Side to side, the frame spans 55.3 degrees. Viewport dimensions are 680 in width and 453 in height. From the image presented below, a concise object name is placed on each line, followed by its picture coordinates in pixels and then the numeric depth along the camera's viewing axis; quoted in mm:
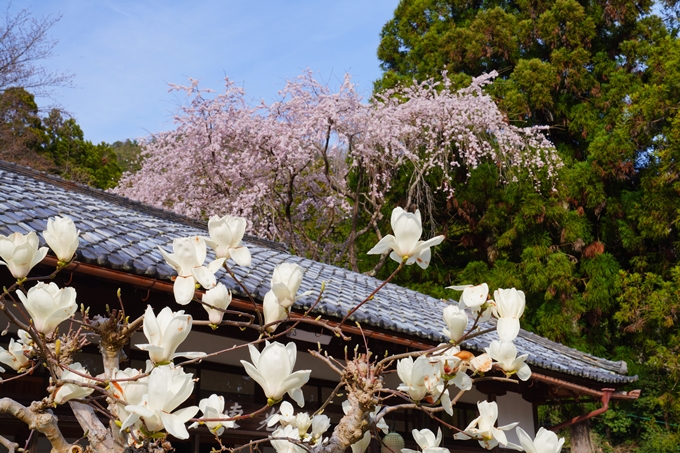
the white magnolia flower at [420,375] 1484
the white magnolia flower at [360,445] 1708
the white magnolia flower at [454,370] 1479
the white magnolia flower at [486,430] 1651
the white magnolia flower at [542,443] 1599
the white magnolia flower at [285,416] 1765
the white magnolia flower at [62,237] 1461
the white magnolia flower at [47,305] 1347
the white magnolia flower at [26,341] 1561
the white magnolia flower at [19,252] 1405
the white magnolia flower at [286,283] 1437
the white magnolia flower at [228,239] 1473
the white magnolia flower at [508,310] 1544
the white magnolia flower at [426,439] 1695
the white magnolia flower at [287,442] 1650
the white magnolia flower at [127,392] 1252
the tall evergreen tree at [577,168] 10891
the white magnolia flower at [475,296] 1528
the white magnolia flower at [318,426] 1781
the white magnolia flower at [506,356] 1554
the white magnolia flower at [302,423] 1737
